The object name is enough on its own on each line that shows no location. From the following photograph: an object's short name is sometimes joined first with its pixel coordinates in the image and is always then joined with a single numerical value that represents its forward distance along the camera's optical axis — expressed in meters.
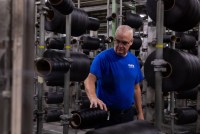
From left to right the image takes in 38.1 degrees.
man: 2.92
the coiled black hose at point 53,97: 6.72
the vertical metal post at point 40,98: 3.64
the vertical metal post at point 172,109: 5.21
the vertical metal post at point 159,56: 2.57
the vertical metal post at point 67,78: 3.40
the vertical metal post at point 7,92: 0.76
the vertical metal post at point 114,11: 5.64
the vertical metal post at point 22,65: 0.76
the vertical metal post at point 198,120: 5.89
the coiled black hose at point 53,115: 6.09
